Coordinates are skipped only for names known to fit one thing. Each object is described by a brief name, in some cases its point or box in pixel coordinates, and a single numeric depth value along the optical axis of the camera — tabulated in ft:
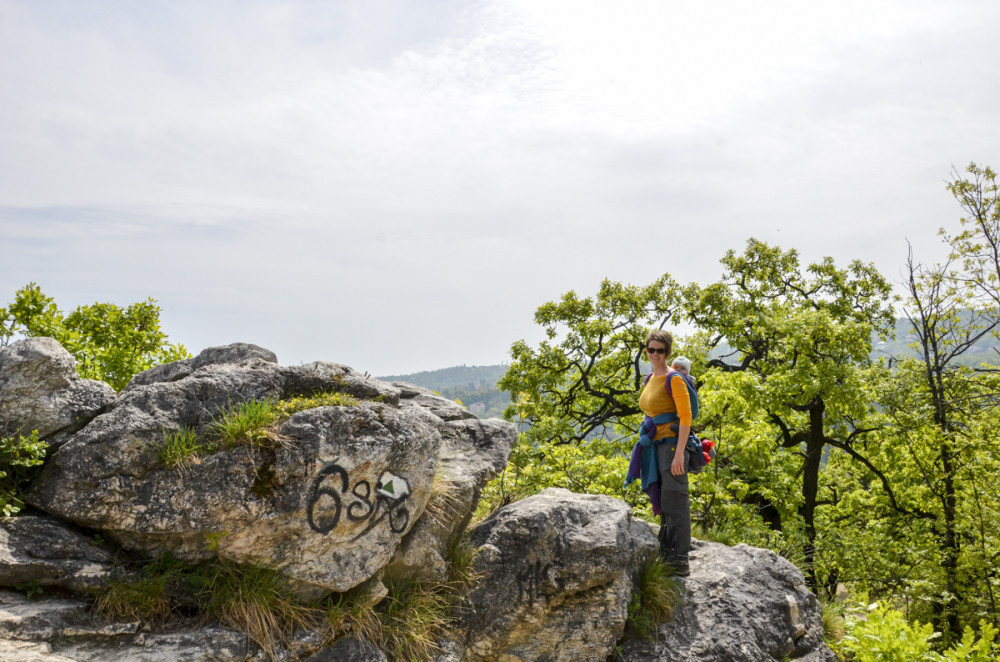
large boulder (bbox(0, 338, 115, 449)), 16.93
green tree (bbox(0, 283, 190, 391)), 27.12
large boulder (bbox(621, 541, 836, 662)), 21.83
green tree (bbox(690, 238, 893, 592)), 51.44
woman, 22.22
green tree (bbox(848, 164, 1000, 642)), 43.37
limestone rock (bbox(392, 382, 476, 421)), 25.64
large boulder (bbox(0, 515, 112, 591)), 15.14
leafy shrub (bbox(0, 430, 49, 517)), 16.19
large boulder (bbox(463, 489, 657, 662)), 20.34
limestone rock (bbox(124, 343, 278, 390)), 21.26
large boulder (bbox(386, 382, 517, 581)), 19.89
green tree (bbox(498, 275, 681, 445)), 68.80
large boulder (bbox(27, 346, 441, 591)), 16.56
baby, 23.20
